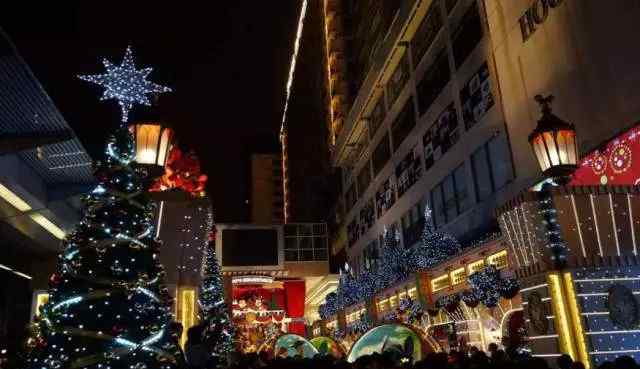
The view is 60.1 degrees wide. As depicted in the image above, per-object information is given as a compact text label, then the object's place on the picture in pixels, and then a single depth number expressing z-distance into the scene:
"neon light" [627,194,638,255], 7.46
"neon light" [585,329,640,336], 7.16
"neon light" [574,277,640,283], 7.32
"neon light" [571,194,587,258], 7.42
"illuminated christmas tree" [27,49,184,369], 6.54
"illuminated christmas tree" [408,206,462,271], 20.44
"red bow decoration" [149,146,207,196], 18.69
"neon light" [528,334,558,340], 7.39
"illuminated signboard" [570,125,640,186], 10.91
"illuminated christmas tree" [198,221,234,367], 20.47
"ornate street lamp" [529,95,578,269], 7.48
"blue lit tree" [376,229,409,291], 24.00
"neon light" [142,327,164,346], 6.72
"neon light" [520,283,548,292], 7.55
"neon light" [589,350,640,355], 7.11
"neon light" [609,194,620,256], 7.46
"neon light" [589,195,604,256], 7.50
